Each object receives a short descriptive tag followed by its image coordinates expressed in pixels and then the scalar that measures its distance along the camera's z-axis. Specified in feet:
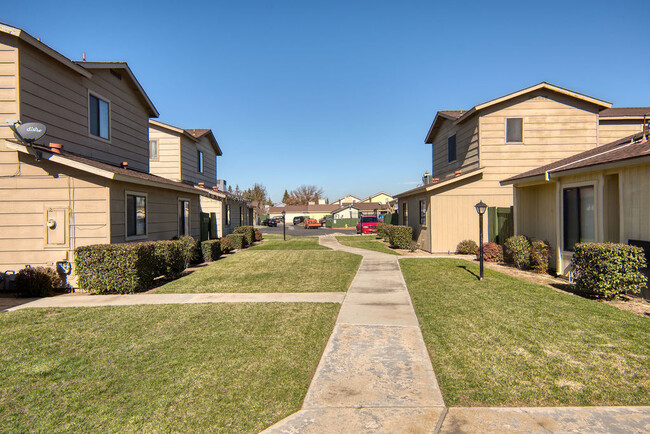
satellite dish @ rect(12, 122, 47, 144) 28.04
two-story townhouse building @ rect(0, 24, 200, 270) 29.78
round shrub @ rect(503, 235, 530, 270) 38.73
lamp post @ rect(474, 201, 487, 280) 32.36
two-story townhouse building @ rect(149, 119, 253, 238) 62.95
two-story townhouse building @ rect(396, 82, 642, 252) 50.96
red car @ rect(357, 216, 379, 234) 111.34
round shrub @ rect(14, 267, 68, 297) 29.63
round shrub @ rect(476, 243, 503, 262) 45.39
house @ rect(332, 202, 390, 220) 213.05
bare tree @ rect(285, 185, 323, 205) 338.13
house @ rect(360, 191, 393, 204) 267.80
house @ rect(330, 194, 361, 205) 316.44
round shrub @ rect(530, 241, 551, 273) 36.24
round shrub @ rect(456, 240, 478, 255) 51.88
